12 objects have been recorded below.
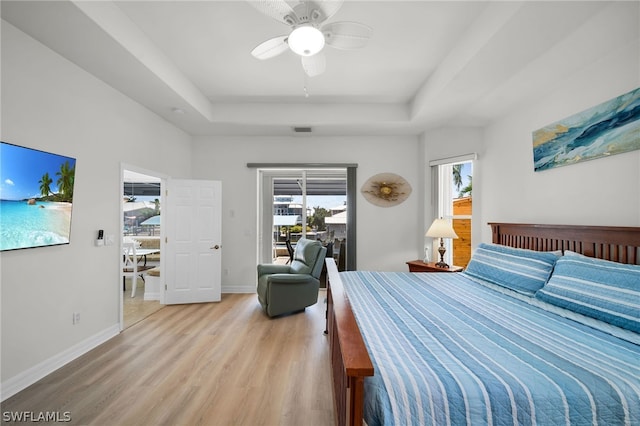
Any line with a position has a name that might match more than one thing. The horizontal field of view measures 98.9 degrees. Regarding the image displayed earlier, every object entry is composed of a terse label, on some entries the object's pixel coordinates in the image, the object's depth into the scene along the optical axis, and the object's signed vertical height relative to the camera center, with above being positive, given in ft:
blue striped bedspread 3.37 -2.07
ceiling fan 5.56 +4.25
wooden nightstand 12.00 -2.15
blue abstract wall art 6.68 +2.43
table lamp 12.11 -0.51
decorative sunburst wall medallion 15.19 +1.71
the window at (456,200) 13.39 +1.02
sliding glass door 16.56 +0.73
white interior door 13.29 -1.06
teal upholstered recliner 11.28 -2.64
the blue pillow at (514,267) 7.14 -1.36
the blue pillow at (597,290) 5.11 -1.46
